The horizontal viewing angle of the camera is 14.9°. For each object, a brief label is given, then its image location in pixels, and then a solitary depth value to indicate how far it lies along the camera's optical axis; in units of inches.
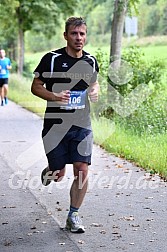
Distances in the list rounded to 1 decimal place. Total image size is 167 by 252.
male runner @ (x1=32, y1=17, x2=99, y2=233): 249.4
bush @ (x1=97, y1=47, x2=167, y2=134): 546.6
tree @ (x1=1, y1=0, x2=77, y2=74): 1151.0
